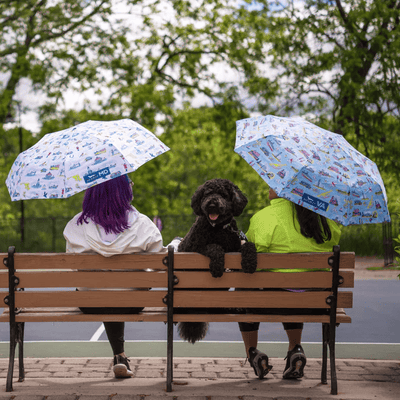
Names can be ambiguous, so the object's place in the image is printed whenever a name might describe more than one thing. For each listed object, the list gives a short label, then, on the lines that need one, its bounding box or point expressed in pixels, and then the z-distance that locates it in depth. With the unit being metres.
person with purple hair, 4.38
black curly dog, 4.18
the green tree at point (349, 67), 19.27
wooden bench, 4.23
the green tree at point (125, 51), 21.89
